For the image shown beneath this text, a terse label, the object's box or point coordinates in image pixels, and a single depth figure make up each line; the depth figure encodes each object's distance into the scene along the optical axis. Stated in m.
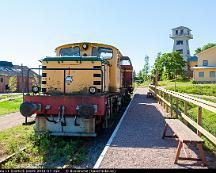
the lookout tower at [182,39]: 69.88
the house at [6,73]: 56.62
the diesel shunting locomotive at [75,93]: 8.56
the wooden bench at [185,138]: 6.02
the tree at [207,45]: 84.49
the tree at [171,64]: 56.97
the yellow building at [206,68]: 50.70
